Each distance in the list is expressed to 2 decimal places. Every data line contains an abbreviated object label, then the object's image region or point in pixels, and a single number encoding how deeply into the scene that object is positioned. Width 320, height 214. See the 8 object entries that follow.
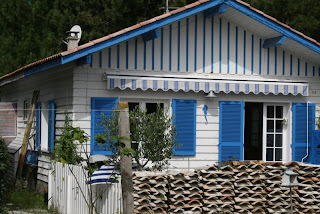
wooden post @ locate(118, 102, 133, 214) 9.05
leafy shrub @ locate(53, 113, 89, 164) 10.03
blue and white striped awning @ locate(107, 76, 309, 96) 13.60
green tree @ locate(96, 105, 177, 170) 11.55
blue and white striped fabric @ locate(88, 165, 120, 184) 9.72
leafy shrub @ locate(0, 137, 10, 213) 11.03
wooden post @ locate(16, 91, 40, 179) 15.60
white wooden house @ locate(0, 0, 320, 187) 13.53
